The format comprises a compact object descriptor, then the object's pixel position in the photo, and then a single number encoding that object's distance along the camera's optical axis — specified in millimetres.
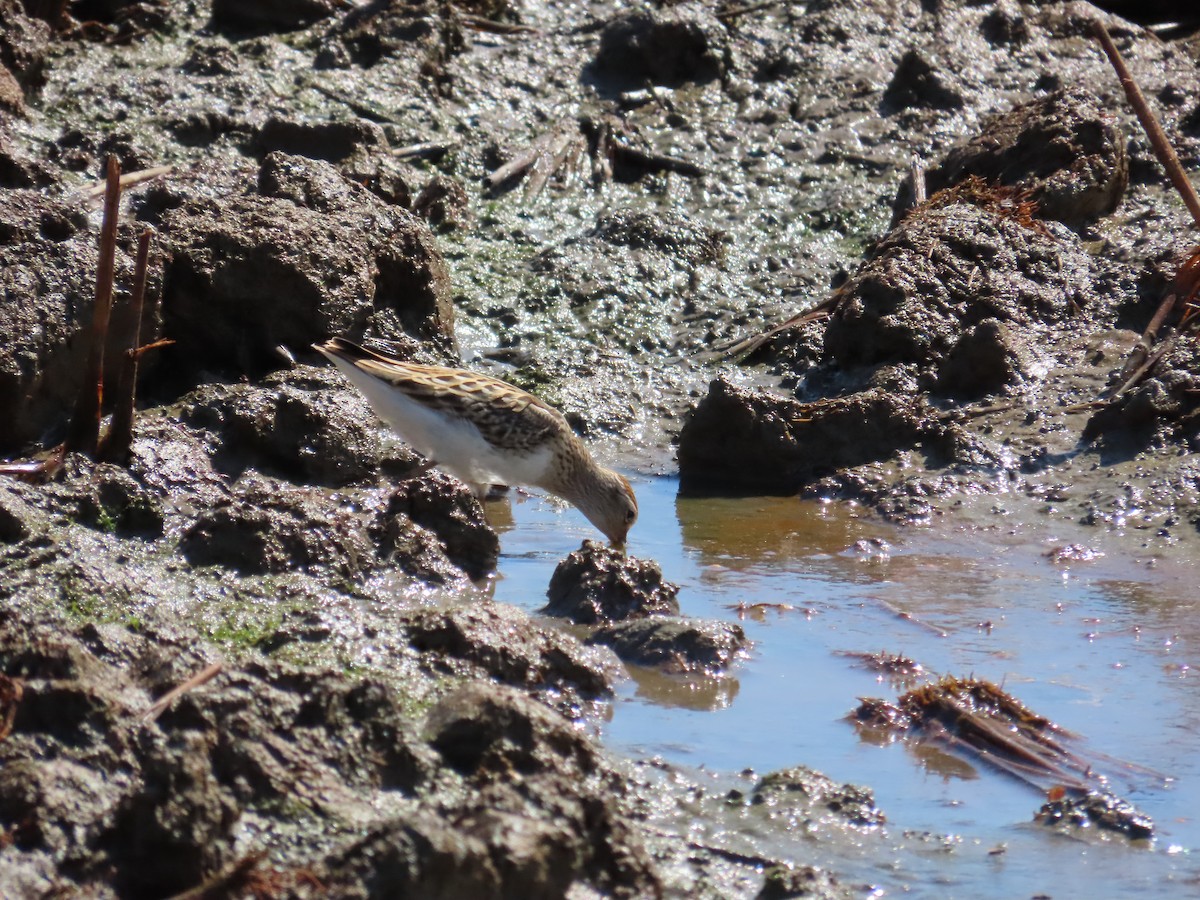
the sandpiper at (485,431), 14523
